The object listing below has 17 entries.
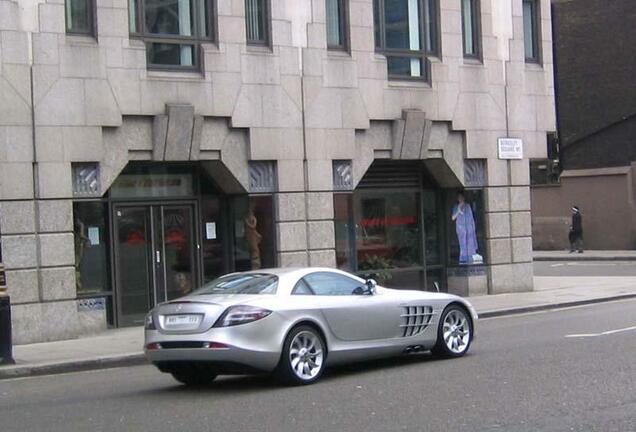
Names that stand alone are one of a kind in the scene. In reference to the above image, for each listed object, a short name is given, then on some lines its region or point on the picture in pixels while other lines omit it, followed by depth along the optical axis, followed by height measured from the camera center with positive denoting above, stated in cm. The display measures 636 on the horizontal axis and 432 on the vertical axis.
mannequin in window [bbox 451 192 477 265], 2433 -34
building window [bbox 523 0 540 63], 2592 +439
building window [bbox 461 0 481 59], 2433 +419
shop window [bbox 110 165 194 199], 1989 +84
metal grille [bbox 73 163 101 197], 1852 +85
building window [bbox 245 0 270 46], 2078 +387
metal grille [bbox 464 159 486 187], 2420 +94
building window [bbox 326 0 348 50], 2200 +399
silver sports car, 1172 -118
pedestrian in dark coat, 3906 -75
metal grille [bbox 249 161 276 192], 2067 +90
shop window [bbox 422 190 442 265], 2445 -29
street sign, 2464 +148
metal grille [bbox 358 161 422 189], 2330 +93
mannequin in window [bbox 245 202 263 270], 2105 -28
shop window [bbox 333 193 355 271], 2219 -22
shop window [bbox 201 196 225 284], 2102 -26
